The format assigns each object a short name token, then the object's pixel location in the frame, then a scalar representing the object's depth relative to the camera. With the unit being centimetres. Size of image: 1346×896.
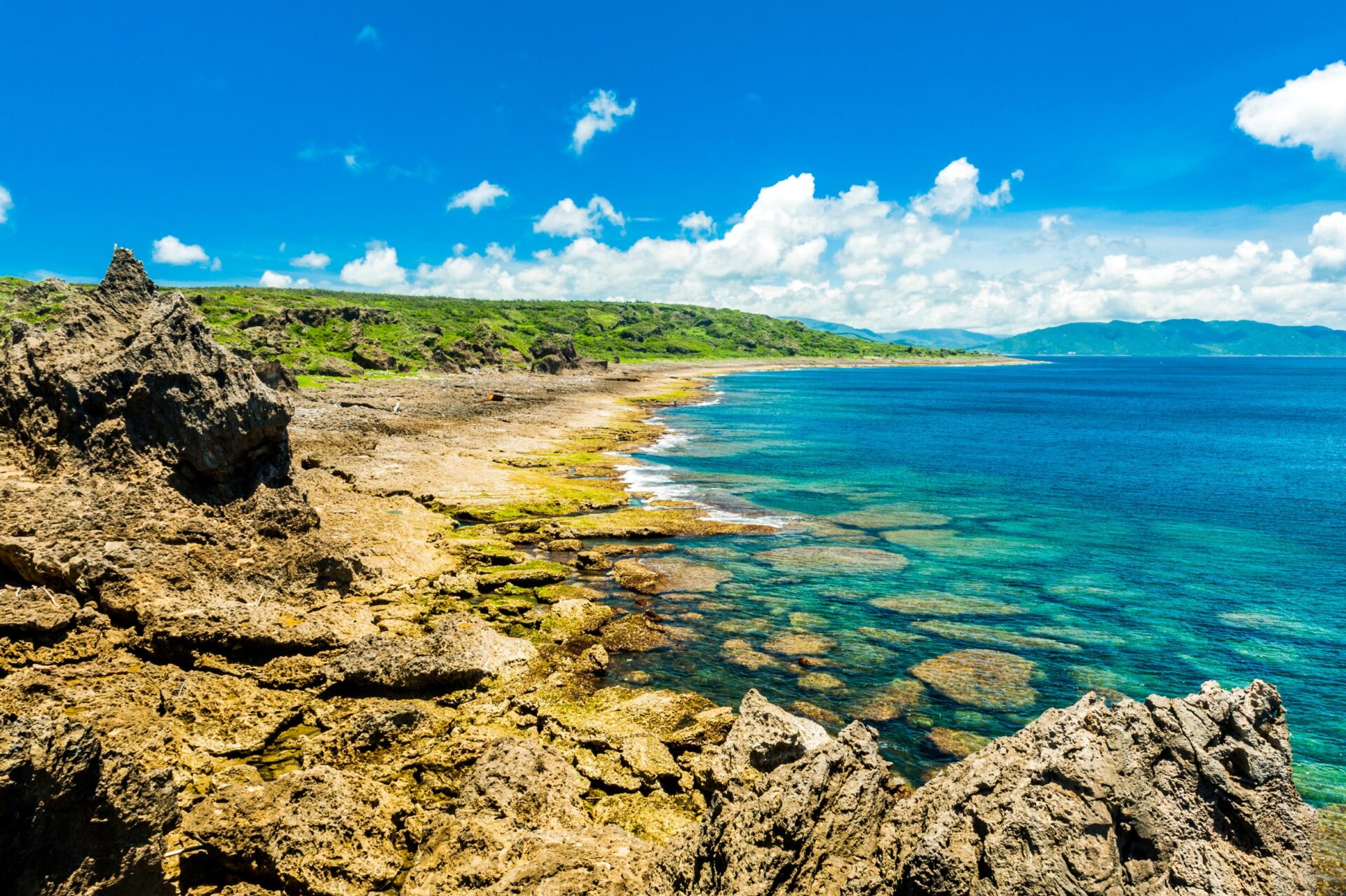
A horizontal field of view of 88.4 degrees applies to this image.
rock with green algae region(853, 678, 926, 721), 2305
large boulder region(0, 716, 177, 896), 874
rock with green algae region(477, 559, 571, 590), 3177
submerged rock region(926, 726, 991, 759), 2092
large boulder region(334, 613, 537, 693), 1917
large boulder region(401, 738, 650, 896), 1142
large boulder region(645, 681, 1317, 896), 1000
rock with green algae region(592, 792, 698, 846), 1466
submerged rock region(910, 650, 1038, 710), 2450
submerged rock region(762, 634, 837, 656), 2778
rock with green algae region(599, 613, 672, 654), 2697
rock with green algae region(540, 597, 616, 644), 2730
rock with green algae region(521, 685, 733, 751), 1858
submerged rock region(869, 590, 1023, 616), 3325
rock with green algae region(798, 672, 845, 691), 2480
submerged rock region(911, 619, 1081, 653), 2973
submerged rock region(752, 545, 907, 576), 3894
